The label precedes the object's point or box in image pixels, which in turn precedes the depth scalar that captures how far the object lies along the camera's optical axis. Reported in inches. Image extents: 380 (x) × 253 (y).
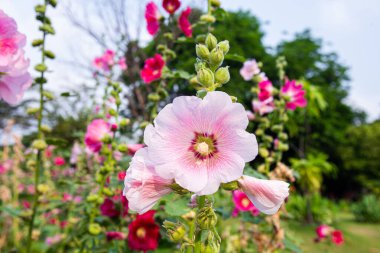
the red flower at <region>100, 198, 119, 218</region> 59.9
